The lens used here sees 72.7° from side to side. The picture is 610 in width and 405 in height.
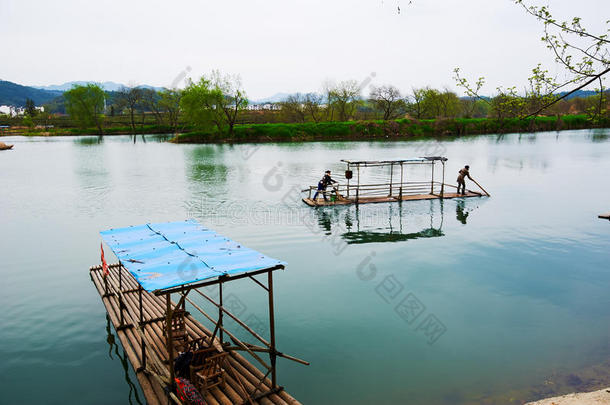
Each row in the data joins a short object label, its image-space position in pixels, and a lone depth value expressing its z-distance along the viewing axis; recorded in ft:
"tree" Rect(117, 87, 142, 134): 330.95
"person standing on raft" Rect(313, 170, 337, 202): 90.53
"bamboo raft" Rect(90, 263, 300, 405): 26.32
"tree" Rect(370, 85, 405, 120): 320.50
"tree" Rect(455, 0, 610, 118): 25.93
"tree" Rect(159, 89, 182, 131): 338.75
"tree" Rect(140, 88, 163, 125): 362.39
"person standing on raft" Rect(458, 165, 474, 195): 98.08
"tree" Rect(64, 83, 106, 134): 338.95
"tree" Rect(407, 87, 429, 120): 334.03
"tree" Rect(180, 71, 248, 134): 254.27
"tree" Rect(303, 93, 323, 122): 324.19
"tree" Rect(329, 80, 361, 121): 331.77
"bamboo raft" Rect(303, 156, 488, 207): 91.76
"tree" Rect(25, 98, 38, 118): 453.00
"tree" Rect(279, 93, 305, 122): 319.27
